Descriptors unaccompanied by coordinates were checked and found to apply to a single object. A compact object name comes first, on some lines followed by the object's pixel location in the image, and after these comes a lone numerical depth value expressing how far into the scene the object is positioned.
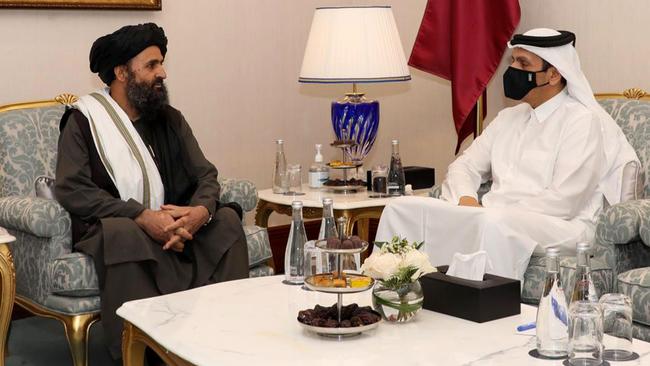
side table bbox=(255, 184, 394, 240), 5.02
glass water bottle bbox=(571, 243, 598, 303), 2.91
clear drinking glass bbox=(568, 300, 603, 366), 2.76
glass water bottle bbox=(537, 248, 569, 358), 2.84
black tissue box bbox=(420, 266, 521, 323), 3.21
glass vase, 3.19
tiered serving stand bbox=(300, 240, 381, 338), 3.02
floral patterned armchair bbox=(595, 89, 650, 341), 3.73
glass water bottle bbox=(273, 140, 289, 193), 5.36
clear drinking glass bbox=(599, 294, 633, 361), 2.83
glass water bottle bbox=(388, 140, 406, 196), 5.26
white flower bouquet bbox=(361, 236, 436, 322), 3.18
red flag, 5.77
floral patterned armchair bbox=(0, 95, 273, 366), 4.18
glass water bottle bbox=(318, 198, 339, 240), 3.59
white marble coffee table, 2.87
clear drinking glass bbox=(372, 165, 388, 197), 5.25
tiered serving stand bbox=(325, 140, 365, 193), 5.36
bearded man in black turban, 4.24
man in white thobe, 4.40
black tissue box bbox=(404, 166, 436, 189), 5.46
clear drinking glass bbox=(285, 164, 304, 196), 5.35
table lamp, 5.30
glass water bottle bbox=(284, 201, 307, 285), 3.73
